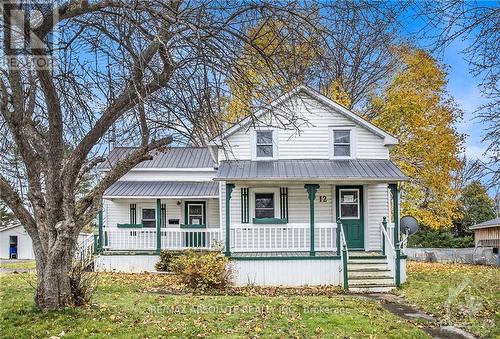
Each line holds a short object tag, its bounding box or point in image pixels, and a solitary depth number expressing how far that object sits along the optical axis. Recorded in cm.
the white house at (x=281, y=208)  1516
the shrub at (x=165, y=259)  1775
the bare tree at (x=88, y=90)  624
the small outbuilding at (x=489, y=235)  2719
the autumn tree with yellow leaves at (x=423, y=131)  2428
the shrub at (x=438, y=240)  3547
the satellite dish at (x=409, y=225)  1775
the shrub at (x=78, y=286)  859
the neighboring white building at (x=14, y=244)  3984
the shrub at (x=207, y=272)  1327
